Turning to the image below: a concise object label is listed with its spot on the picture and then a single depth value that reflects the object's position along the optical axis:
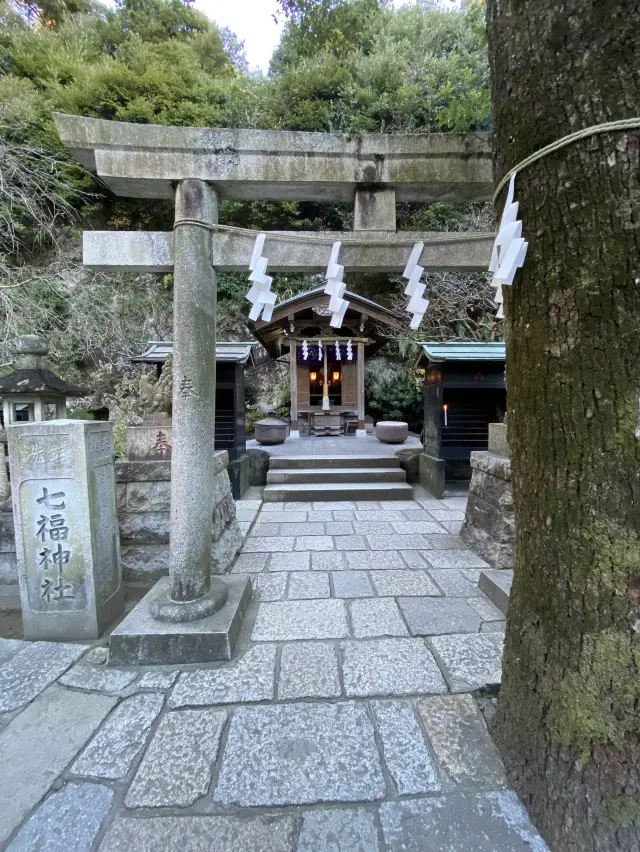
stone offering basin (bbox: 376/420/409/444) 8.70
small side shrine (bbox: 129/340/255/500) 6.00
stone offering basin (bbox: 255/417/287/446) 8.62
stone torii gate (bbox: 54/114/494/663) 2.36
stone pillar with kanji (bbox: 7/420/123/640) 2.43
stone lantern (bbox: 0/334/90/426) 3.56
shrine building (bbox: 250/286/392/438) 11.07
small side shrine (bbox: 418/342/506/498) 6.02
